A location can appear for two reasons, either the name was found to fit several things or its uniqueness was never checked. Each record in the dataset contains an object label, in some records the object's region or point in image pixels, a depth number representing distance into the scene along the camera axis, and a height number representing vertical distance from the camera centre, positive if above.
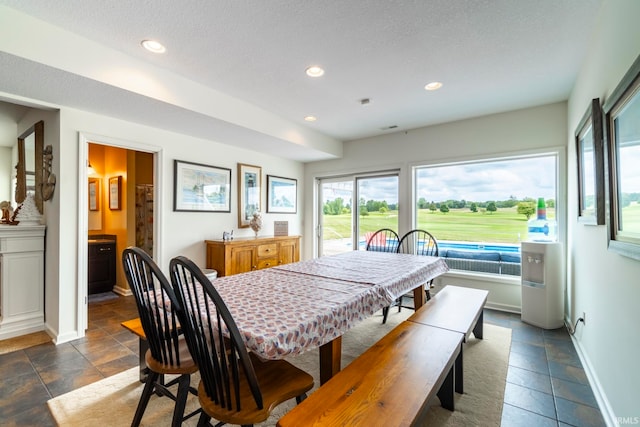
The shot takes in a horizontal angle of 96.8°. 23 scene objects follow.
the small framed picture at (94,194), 4.86 +0.39
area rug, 1.69 -1.21
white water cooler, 3.03 -0.76
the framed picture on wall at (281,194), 4.87 +0.40
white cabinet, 2.78 -0.64
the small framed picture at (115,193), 4.49 +0.38
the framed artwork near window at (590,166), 1.77 +0.37
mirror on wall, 3.09 +0.65
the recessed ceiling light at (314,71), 2.55 +1.33
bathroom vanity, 4.27 -0.75
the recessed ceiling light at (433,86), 2.86 +1.34
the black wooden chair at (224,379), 1.05 -0.66
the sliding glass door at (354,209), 4.76 +0.13
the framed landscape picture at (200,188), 3.63 +0.39
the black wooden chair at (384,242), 4.45 -0.42
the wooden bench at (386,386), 1.06 -0.76
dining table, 1.23 -0.48
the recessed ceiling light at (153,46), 2.16 +1.32
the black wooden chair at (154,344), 1.33 -0.64
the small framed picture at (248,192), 4.38 +0.39
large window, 3.52 +0.16
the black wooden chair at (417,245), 4.26 -0.44
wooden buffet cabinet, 3.67 -0.52
